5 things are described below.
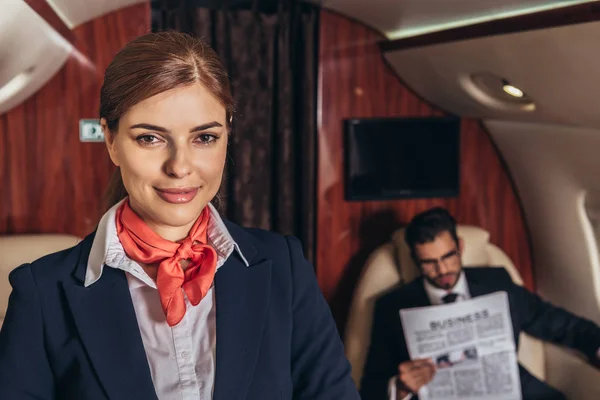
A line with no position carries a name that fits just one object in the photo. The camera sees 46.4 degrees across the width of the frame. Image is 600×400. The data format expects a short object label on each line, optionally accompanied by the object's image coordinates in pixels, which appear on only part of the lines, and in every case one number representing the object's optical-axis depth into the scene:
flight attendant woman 1.07
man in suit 2.65
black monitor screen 3.17
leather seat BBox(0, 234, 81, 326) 2.46
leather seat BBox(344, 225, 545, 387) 2.88
